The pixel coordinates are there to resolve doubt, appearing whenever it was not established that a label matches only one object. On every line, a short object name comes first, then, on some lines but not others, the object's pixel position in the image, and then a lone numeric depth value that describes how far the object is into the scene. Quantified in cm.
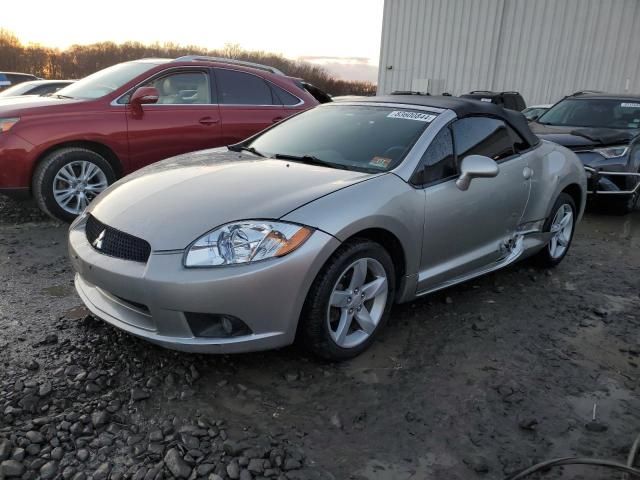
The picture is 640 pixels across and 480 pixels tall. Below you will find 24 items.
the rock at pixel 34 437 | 224
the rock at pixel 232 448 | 225
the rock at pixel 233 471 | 212
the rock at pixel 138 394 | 255
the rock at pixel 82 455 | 217
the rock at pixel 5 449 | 215
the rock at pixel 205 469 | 213
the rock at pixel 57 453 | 216
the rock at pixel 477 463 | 226
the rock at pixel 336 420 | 248
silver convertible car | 255
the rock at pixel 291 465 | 219
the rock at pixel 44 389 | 254
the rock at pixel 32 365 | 276
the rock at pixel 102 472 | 208
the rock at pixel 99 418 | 236
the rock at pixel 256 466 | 216
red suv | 500
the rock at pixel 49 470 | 208
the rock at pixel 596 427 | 256
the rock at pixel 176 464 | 212
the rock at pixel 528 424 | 254
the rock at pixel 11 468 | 207
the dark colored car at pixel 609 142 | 659
